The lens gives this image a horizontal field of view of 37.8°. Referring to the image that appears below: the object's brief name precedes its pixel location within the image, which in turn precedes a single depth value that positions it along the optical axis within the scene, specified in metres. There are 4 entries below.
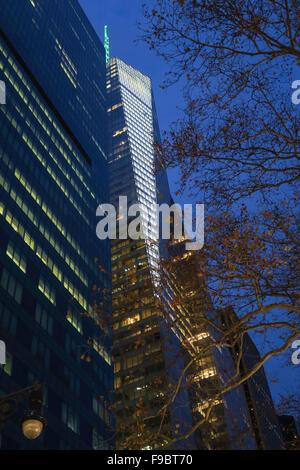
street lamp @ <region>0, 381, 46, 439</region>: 9.30
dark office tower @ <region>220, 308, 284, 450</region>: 121.31
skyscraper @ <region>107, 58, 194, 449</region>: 72.69
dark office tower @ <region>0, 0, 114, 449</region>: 41.84
